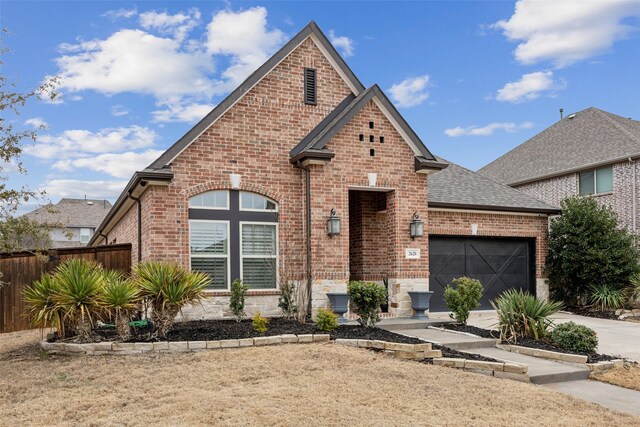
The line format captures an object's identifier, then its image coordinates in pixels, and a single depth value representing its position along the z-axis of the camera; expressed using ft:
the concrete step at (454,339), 34.78
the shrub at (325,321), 35.42
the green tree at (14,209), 32.17
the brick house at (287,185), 42.04
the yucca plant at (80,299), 32.32
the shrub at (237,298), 40.22
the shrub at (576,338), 33.43
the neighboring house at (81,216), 168.76
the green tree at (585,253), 56.80
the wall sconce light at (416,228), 46.08
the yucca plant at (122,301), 32.50
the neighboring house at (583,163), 69.67
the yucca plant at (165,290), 33.30
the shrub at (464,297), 41.27
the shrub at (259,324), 35.24
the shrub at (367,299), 38.42
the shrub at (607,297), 55.88
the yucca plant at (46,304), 32.71
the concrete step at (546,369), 28.25
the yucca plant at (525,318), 36.76
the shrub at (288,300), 42.52
